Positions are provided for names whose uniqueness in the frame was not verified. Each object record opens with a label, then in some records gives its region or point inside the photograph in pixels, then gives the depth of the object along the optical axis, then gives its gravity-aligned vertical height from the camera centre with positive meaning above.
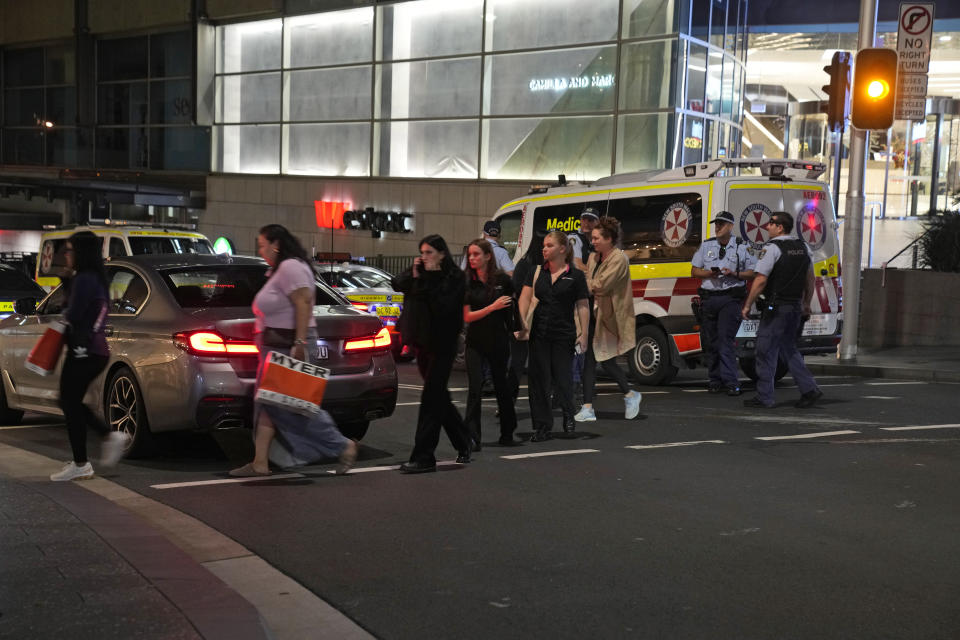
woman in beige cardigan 10.34 -0.72
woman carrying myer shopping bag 7.45 -0.74
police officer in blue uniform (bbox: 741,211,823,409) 10.98 -0.58
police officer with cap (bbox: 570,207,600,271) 11.89 -0.07
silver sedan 7.84 -0.92
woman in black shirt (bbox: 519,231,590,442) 9.31 -0.77
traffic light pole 15.59 +0.26
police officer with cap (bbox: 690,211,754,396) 12.12 -0.47
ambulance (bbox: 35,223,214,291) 16.08 -0.29
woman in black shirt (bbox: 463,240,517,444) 8.69 -0.70
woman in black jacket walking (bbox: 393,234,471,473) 7.81 -0.65
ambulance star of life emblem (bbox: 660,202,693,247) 13.41 +0.17
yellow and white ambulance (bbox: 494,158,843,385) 13.08 +0.05
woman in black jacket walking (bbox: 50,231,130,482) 7.45 -0.81
